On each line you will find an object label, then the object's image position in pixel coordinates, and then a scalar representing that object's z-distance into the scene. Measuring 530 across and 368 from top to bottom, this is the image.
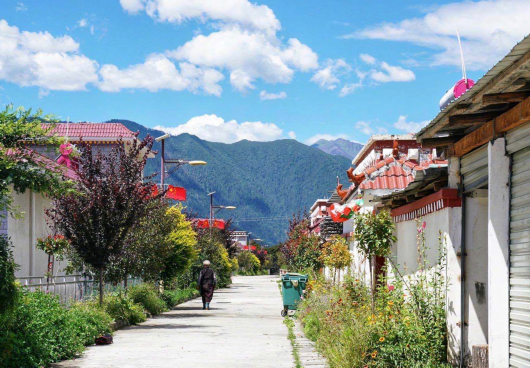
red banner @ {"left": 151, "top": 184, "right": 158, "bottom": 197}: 22.75
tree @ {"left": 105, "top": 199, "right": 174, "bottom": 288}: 21.03
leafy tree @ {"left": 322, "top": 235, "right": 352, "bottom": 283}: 22.61
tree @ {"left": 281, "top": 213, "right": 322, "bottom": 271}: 33.19
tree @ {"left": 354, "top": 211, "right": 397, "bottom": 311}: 12.94
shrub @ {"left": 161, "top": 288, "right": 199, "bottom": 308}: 28.71
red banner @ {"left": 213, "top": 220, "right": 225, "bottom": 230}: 74.38
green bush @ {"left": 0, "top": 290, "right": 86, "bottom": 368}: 9.88
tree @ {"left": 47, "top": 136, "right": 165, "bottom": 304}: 18.61
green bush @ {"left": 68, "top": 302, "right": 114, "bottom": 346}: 14.50
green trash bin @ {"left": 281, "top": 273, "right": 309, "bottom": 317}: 23.97
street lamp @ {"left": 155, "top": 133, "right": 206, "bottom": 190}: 28.68
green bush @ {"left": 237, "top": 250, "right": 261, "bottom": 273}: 97.12
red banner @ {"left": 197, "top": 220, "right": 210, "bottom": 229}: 54.32
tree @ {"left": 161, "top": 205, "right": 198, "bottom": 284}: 28.58
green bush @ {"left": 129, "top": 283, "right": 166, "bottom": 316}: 23.92
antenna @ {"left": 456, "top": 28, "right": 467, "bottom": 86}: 11.43
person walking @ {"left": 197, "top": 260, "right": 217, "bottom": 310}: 28.12
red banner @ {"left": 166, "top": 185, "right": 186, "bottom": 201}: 42.61
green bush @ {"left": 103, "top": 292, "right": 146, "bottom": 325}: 19.52
